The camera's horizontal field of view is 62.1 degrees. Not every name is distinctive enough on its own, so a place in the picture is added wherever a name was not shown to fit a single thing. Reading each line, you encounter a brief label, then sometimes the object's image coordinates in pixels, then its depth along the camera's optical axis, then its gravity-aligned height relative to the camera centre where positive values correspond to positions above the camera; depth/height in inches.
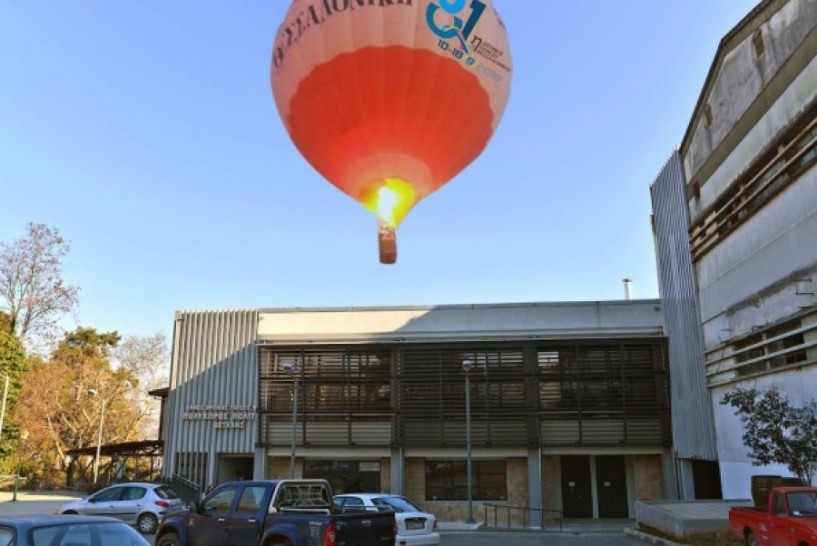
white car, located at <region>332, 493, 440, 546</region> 584.7 -59.5
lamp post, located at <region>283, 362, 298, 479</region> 1079.2 +59.5
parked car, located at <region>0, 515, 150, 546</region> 259.0 -32.7
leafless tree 1873.8 +420.2
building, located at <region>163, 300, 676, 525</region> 1175.6 +69.8
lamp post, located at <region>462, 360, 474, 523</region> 948.3 +50.7
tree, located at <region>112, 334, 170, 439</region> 2290.8 +283.2
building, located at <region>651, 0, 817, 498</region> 705.6 +271.5
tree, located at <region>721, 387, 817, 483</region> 615.5 +12.5
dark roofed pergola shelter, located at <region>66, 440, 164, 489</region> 1483.8 -15.0
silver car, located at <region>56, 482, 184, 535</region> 810.8 -69.1
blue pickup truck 398.6 -45.2
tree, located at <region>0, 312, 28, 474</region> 1743.4 +163.0
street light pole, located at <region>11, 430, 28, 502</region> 1803.2 +15.4
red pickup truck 423.5 -48.1
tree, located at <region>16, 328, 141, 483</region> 1840.6 +108.3
